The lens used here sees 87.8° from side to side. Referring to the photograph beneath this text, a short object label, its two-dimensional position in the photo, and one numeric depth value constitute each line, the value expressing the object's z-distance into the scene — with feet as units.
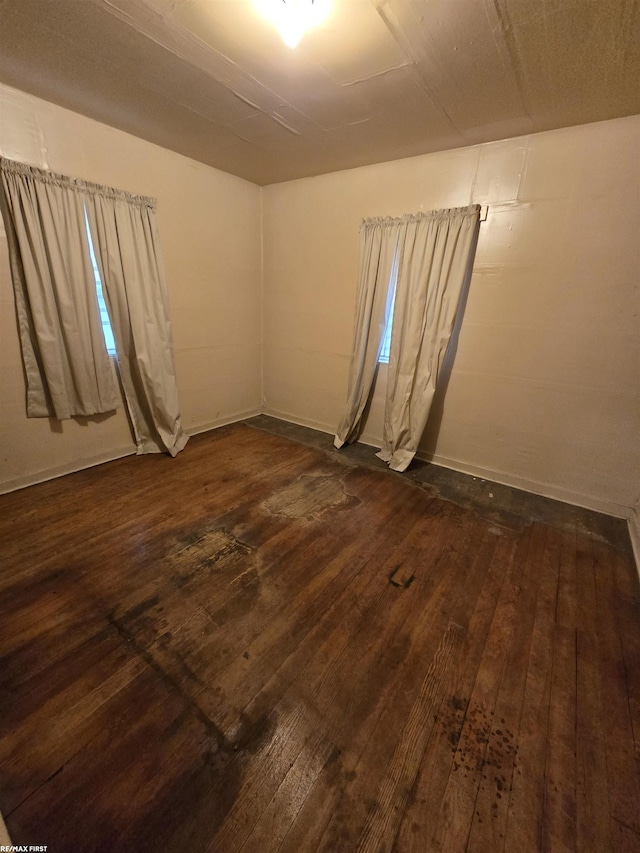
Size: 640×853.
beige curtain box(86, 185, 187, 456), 8.18
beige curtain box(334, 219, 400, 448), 9.43
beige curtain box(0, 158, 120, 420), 6.97
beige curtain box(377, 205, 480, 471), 8.34
